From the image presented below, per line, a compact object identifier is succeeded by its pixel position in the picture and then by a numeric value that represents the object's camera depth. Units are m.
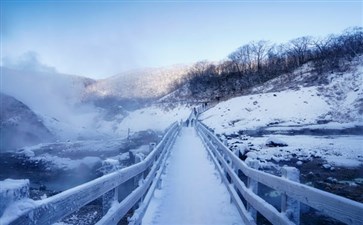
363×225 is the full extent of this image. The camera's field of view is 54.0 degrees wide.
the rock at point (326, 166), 12.53
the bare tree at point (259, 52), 100.62
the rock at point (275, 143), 17.41
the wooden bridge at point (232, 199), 2.09
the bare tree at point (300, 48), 85.02
